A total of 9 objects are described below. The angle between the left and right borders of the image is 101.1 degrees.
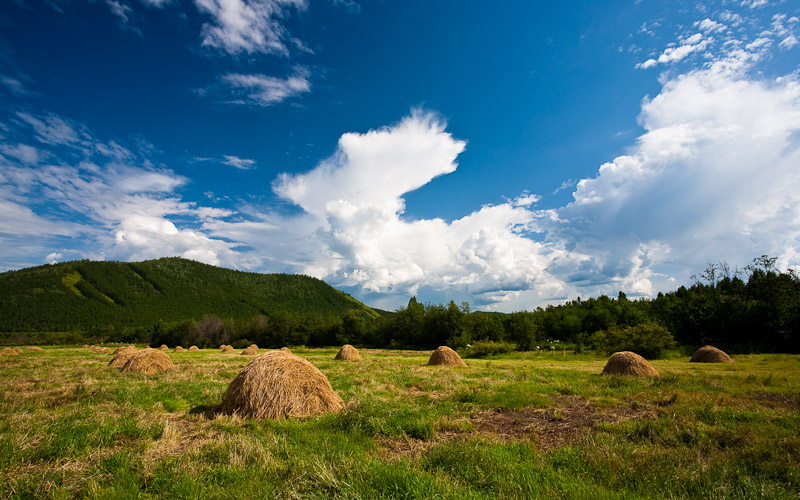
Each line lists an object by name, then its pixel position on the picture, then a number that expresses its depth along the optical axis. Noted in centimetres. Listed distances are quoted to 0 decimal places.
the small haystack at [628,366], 1715
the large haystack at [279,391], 830
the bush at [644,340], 3525
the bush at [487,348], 4638
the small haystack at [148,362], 1809
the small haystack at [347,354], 3369
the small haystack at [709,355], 2738
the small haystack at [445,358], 2577
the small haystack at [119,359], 2132
